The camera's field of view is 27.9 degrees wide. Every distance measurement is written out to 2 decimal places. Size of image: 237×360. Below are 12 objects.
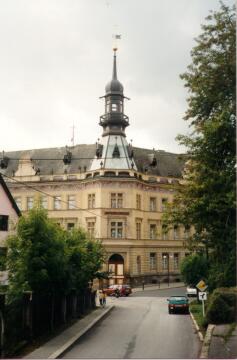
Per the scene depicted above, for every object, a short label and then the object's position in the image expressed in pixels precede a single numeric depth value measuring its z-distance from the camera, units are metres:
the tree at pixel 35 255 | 16.66
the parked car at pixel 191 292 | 39.50
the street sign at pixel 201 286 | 20.86
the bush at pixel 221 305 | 15.80
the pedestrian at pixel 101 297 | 32.03
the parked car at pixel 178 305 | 28.17
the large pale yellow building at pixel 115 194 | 49.00
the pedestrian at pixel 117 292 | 40.58
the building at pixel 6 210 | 26.00
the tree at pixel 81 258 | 21.55
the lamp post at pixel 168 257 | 52.22
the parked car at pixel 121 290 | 41.19
